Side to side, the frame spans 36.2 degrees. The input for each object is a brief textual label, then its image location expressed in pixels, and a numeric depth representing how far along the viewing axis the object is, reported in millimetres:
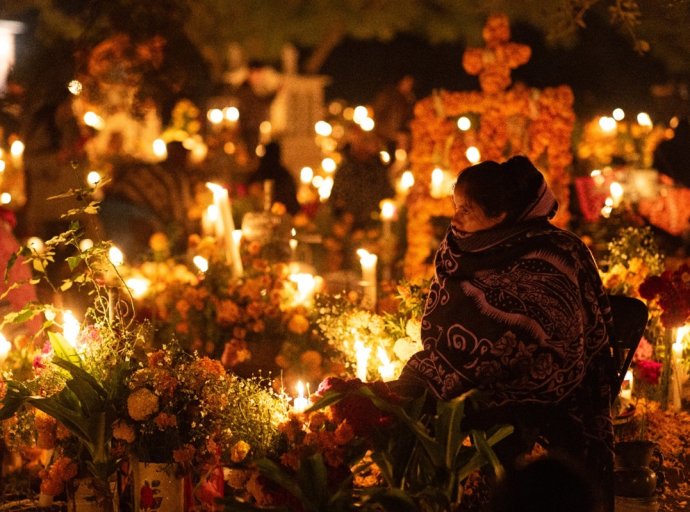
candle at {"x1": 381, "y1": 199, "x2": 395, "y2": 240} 9555
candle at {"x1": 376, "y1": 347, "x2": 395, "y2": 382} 5453
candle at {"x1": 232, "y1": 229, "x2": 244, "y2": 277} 7406
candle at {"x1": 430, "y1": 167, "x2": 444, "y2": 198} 8758
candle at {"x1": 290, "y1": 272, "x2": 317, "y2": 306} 7211
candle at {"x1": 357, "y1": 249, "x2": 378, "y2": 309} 7281
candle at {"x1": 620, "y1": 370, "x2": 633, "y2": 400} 6059
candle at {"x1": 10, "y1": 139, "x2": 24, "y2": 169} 11148
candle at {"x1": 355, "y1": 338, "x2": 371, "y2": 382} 5616
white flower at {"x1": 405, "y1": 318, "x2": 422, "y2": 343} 5387
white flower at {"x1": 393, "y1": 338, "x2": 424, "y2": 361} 5402
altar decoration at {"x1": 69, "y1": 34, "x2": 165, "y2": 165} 7148
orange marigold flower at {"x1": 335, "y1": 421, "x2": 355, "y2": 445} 3916
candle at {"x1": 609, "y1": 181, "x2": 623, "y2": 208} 9016
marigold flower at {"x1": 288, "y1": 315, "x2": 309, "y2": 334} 6902
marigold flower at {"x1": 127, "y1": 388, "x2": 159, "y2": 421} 4352
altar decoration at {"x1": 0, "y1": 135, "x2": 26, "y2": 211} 11477
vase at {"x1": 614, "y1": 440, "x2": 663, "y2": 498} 4906
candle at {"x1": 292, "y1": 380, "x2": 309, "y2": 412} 4414
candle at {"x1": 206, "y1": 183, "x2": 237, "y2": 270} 7461
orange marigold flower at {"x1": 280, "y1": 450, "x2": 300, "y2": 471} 3973
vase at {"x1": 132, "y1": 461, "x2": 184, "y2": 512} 4484
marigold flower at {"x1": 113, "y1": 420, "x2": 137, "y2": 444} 4391
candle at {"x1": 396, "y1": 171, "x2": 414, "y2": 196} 10711
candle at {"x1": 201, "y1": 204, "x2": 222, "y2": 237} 8962
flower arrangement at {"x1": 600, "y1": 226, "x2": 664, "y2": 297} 6680
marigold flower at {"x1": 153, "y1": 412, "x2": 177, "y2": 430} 4363
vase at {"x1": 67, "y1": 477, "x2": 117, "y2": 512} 4551
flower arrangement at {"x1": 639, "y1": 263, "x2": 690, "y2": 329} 5770
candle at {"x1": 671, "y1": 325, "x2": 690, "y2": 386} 6504
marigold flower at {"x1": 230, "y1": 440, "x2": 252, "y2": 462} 4238
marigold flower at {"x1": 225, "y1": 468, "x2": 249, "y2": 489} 4168
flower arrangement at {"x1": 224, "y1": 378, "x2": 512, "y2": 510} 3703
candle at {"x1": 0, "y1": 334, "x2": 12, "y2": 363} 5613
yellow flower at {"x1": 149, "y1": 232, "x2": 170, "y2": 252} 9031
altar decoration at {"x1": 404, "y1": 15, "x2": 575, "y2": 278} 8312
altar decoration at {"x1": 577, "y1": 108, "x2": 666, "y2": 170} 12953
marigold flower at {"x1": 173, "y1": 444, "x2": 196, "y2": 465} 4387
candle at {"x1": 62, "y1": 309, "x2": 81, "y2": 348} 4929
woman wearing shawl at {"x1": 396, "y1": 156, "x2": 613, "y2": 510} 4020
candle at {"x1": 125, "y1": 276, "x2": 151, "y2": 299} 7754
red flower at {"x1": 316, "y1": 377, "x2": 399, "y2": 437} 3975
